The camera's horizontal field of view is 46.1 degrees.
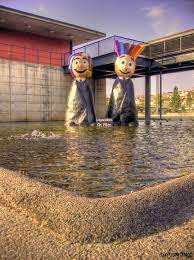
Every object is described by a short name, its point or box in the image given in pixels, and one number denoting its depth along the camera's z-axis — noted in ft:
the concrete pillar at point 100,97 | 67.32
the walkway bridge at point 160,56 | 47.20
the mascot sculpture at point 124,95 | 35.30
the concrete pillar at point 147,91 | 61.08
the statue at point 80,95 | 35.81
